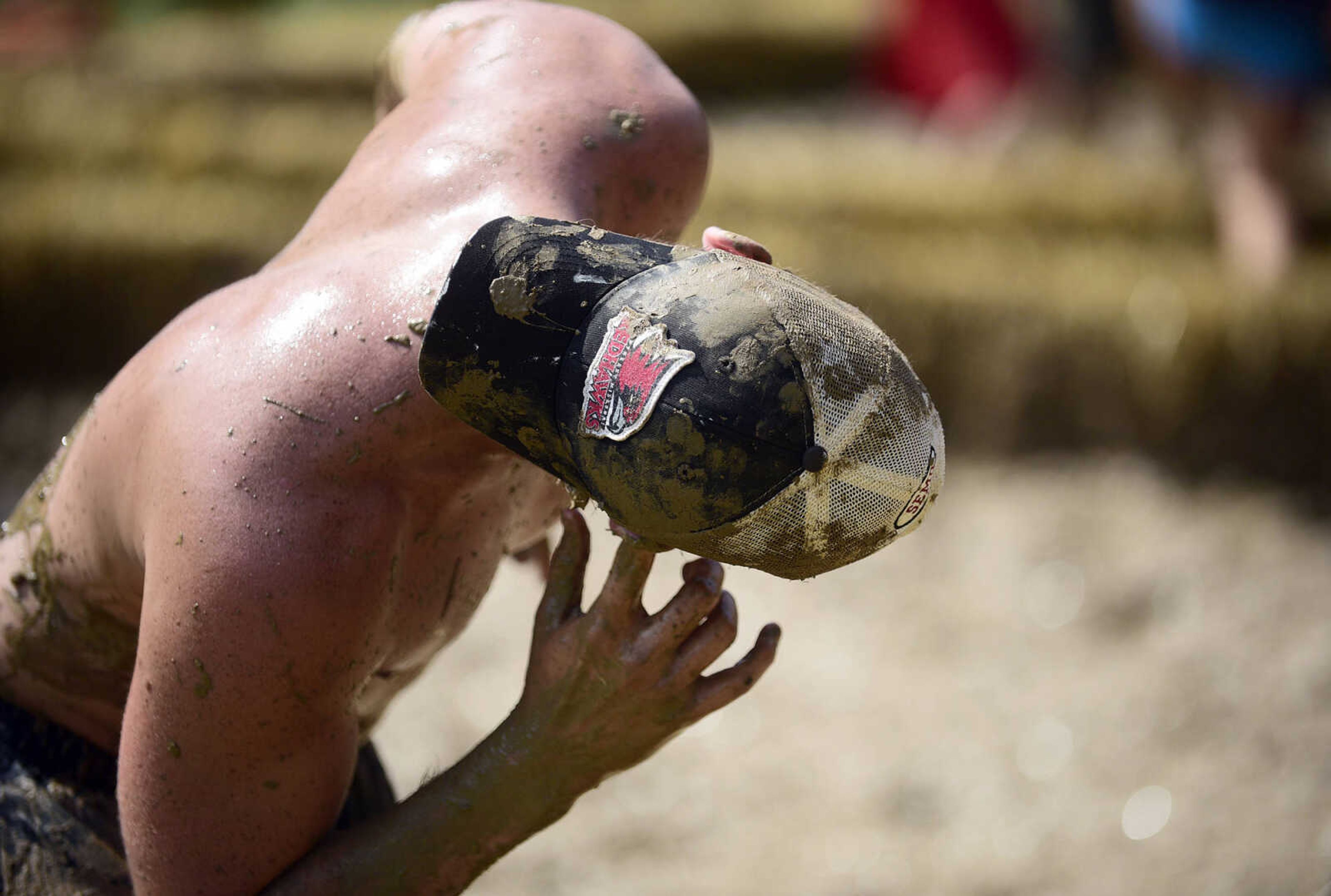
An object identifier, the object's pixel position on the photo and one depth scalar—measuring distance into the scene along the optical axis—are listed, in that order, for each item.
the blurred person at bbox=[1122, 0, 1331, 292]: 8.63
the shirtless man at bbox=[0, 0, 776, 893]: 2.45
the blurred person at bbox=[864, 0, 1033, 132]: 15.59
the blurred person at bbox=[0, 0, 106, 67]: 15.82
